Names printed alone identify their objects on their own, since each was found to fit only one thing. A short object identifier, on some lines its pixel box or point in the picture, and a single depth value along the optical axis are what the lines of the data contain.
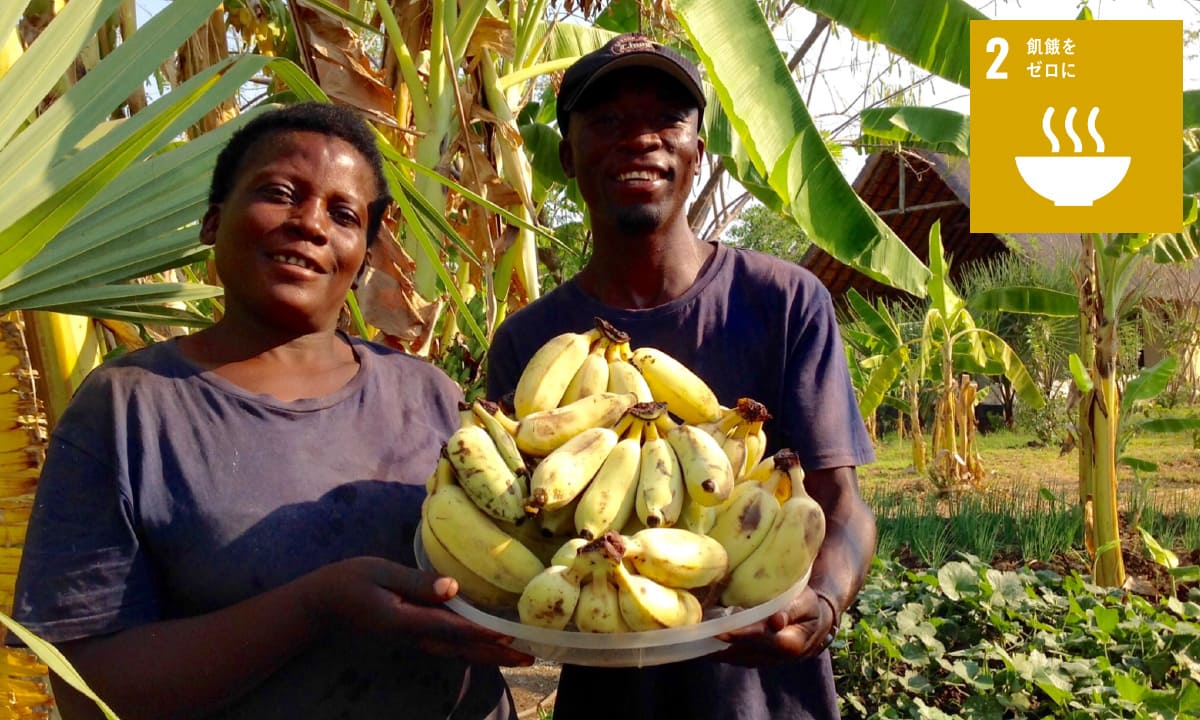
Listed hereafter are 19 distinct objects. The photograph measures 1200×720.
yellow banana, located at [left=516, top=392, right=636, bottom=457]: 1.43
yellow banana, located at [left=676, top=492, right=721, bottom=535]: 1.40
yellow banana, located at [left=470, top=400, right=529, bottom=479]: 1.40
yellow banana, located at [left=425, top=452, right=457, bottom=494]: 1.39
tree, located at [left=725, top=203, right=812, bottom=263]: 23.05
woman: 1.33
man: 1.80
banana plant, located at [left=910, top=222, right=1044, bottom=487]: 7.97
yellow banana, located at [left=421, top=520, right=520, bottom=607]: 1.37
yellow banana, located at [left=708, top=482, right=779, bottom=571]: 1.38
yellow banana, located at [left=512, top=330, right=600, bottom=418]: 1.55
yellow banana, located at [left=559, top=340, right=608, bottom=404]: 1.54
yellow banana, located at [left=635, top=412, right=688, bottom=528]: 1.34
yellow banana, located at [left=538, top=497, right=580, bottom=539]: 1.39
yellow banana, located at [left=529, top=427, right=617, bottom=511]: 1.32
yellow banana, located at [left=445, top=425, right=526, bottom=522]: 1.34
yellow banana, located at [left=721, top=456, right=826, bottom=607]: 1.34
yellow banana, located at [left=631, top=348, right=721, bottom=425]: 1.59
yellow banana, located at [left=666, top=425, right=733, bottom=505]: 1.33
